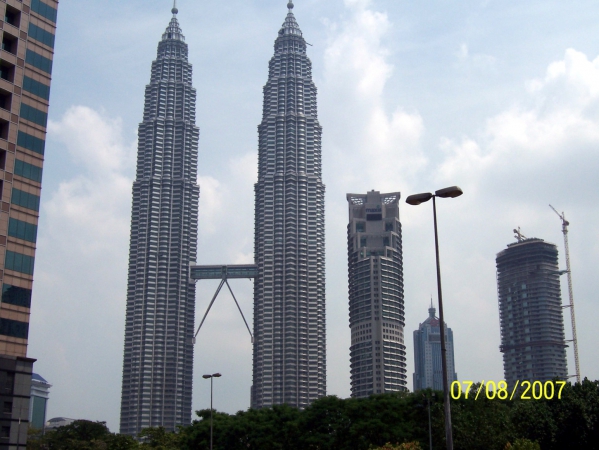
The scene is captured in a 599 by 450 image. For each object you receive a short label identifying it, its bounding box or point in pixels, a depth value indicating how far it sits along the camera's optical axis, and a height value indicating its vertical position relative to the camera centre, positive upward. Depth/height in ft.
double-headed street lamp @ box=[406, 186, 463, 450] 109.70 +24.96
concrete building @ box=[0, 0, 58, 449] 219.00 +67.08
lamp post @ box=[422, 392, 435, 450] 269.77 +7.15
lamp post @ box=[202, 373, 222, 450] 262.24 +18.26
